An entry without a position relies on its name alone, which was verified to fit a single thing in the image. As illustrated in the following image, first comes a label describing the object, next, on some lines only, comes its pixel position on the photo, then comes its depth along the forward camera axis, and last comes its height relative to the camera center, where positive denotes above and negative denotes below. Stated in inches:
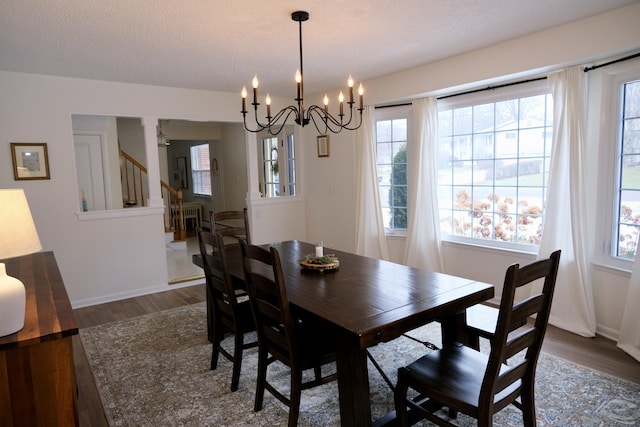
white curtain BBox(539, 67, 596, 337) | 127.0 -12.1
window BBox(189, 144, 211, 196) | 373.8 +10.9
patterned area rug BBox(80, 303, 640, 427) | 89.0 -52.6
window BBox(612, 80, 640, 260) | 119.0 -1.0
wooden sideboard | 56.2 -26.8
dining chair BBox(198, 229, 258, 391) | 101.3 -34.3
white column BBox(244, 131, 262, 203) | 212.6 +5.9
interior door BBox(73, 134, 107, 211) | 225.5 +8.2
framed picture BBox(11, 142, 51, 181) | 153.9 +9.7
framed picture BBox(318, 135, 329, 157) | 214.4 +16.8
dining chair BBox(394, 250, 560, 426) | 62.1 -35.7
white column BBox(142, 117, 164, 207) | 182.7 +9.9
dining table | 71.0 -24.9
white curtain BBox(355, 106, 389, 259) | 190.1 -10.0
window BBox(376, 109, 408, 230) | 187.9 +4.5
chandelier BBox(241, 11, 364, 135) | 100.0 +21.0
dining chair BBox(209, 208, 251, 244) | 140.7 -15.1
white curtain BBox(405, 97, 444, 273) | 171.2 -8.0
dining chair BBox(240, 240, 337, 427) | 78.7 -34.2
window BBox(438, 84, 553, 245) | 145.3 +3.2
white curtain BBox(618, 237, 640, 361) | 112.0 -42.1
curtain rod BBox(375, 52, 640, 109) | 115.9 +31.8
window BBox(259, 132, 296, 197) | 246.7 +8.1
